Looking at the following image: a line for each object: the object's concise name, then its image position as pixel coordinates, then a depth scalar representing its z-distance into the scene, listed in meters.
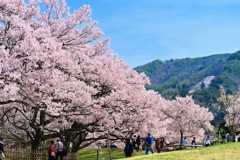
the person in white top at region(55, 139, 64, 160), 23.87
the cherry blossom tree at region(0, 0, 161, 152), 21.69
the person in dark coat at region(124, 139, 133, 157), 30.17
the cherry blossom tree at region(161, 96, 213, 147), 62.22
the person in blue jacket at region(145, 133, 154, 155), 26.38
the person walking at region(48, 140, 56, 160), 23.22
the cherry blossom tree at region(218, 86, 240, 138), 48.84
